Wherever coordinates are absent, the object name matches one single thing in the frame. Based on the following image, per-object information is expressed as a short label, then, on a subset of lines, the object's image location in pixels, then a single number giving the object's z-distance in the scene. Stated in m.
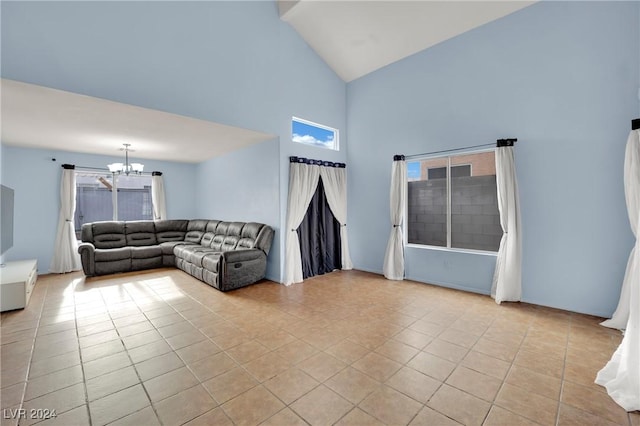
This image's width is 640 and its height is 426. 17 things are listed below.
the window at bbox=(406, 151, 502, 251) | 4.08
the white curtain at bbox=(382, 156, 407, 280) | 4.78
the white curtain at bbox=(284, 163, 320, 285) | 4.64
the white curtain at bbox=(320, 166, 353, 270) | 5.29
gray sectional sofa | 4.38
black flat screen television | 3.41
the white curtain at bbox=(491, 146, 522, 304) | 3.58
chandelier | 4.99
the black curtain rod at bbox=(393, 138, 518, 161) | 3.61
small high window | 4.90
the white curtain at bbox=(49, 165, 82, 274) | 5.34
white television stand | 3.39
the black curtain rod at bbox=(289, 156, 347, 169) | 4.68
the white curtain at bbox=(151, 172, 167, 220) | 6.77
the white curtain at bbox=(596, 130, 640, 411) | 1.81
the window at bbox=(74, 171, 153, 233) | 6.05
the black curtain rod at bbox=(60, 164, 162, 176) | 5.49
